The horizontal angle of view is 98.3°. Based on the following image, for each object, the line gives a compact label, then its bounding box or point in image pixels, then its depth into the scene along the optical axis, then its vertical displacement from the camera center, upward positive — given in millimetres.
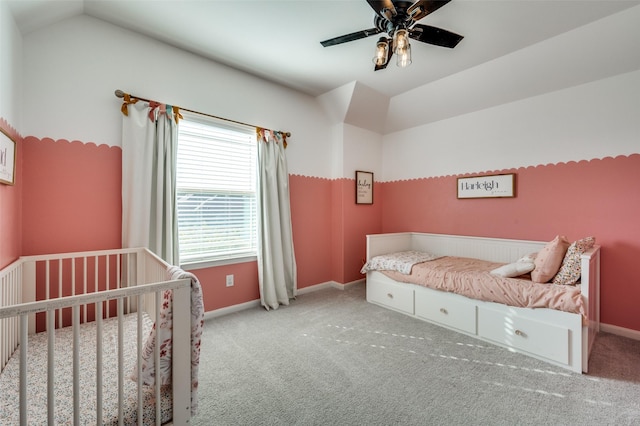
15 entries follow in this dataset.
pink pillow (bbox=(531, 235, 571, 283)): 2135 -380
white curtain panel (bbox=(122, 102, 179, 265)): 2236 +289
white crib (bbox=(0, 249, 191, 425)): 941 -568
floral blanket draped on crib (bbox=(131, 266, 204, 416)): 1134 -531
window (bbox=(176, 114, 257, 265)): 2645 +245
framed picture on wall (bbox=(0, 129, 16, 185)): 1490 +318
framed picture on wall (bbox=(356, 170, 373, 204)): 3928 +378
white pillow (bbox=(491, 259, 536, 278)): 2271 -470
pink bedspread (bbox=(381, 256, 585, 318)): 1939 -593
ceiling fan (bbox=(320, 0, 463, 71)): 1617 +1213
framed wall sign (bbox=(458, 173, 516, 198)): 3078 +314
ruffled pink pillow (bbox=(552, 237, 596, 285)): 2016 -396
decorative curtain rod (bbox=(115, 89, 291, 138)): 2211 +970
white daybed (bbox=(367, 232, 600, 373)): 1885 -820
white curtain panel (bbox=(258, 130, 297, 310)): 3035 -146
